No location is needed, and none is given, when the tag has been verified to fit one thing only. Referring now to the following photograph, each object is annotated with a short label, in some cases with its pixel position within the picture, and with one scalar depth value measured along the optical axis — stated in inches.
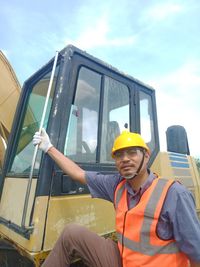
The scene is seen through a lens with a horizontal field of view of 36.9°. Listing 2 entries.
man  69.8
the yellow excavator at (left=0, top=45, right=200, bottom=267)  84.3
